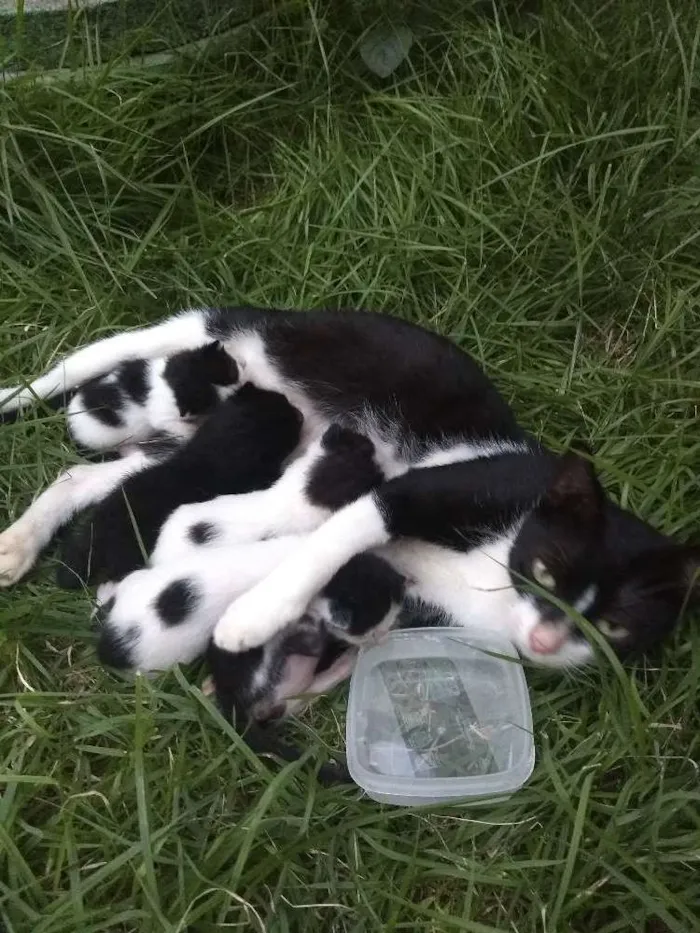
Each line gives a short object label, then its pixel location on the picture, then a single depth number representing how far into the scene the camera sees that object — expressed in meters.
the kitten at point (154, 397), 0.71
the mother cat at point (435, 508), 0.61
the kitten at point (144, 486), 0.67
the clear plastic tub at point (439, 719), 0.63
